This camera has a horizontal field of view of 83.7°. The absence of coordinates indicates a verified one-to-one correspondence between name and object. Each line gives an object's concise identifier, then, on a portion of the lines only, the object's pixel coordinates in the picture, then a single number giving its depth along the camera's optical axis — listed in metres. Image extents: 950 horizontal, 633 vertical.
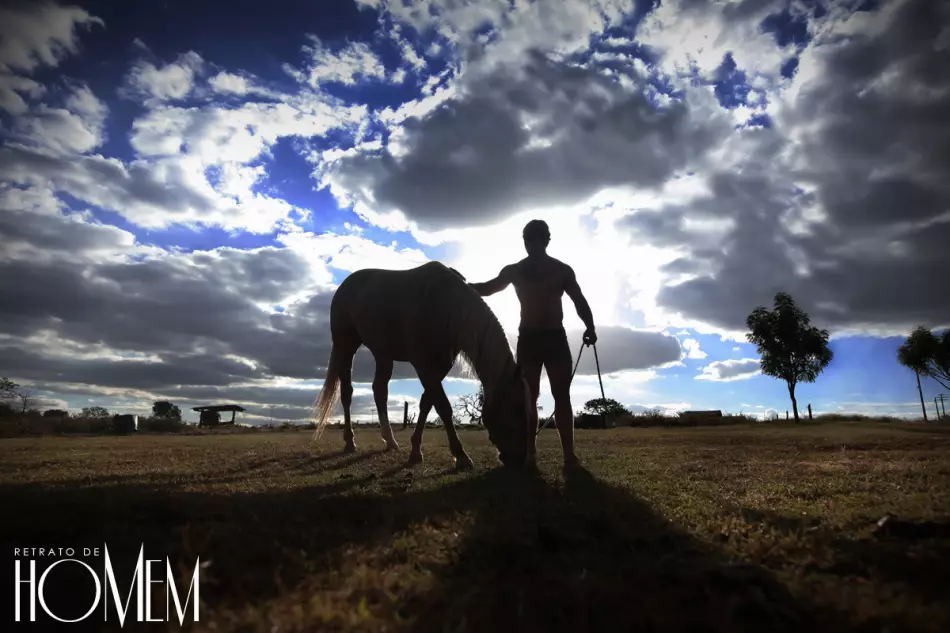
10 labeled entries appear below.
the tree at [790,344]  40.69
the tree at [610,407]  38.31
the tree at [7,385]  31.69
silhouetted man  5.74
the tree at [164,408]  49.21
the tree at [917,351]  44.66
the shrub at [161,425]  24.03
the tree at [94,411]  32.34
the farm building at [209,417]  31.44
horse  5.36
